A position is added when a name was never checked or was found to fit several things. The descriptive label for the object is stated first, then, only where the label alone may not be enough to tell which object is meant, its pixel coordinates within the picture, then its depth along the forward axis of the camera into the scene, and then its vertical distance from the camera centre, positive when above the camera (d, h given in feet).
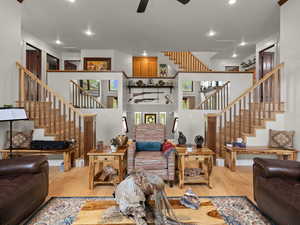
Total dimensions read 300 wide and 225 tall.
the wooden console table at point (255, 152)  12.10 -2.64
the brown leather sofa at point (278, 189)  5.49 -2.61
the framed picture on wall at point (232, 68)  31.45 +7.50
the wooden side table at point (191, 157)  9.97 -2.45
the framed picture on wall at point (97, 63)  24.64 +6.42
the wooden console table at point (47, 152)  12.23 -2.75
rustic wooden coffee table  4.59 -2.73
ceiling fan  9.65 +5.82
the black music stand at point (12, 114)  9.87 -0.17
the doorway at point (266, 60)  20.28 +5.83
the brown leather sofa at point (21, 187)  5.60 -2.62
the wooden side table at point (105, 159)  9.80 -2.55
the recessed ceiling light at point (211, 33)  18.72 +8.17
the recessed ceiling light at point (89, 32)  18.88 +8.20
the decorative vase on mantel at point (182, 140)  11.25 -1.71
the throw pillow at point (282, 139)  12.41 -1.82
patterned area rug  6.86 -4.05
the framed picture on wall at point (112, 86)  27.14 +3.77
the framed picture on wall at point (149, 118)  27.35 -0.94
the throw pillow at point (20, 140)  12.60 -1.98
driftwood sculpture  4.64 -2.29
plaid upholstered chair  9.87 -2.73
